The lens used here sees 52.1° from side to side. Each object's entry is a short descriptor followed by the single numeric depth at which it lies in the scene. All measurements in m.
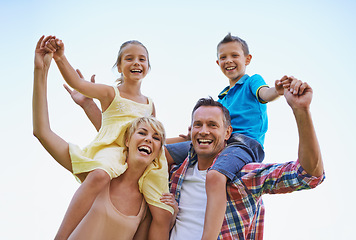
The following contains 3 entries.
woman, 3.21
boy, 3.15
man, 2.62
